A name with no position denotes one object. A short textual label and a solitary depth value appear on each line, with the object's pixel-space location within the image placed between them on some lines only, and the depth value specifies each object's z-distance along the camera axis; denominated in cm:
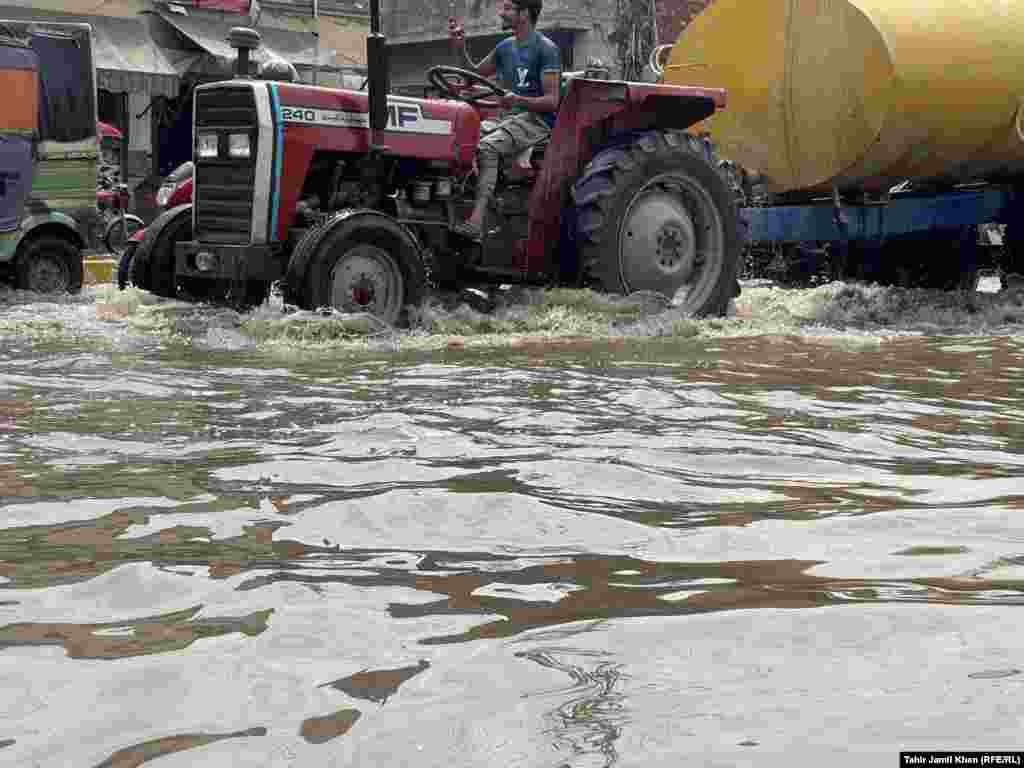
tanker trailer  1060
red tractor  888
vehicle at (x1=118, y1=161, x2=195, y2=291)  1082
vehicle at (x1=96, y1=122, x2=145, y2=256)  1597
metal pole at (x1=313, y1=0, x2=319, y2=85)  2509
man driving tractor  940
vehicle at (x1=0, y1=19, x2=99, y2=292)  1280
